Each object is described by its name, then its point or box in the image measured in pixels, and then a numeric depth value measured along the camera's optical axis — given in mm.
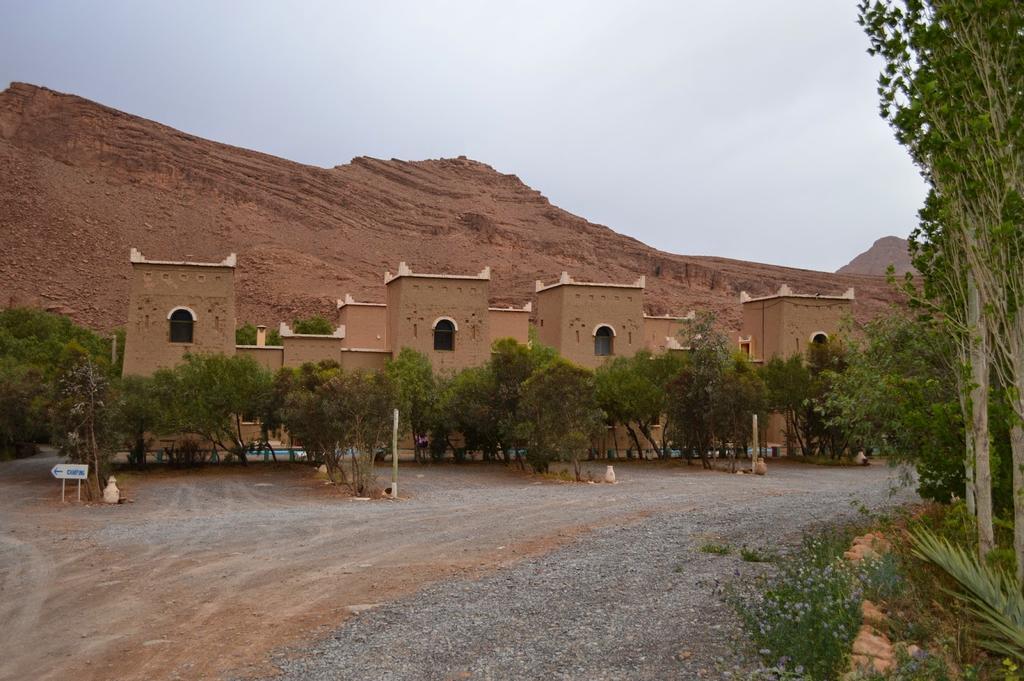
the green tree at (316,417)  21281
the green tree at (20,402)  27812
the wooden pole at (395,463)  19531
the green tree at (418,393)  29375
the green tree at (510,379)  27219
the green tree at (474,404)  27969
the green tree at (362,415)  20766
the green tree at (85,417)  19172
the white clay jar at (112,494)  18547
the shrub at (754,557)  8780
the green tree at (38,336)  48125
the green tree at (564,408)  24312
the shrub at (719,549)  9414
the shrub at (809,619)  5164
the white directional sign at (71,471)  17844
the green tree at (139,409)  25875
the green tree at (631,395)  31125
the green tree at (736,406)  27969
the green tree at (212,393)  26375
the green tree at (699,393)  28828
